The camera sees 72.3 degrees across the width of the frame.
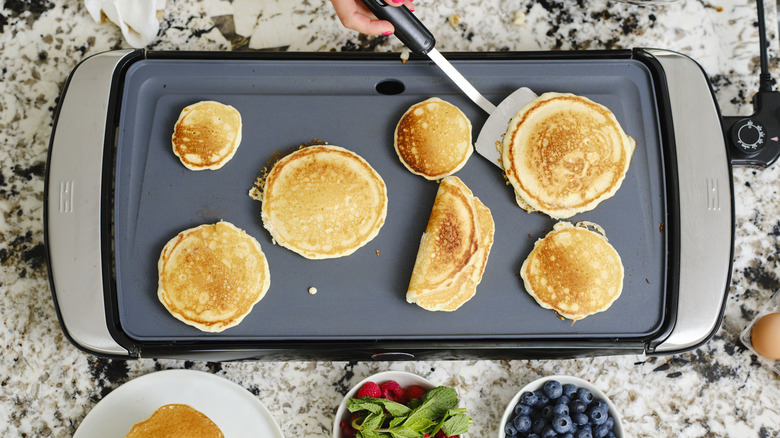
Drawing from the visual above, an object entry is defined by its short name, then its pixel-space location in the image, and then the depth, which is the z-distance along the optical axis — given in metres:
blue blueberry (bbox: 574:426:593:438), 1.20
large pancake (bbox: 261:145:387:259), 1.17
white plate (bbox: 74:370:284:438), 1.27
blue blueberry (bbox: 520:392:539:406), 1.22
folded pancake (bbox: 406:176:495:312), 1.15
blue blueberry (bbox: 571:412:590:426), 1.19
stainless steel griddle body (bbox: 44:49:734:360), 1.15
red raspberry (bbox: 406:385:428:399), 1.24
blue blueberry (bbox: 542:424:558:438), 1.19
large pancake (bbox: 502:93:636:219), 1.19
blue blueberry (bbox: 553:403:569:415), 1.20
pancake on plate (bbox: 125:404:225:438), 1.14
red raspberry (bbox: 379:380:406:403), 1.23
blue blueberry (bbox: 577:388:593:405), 1.22
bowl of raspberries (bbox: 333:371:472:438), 1.16
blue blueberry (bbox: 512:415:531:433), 1.21
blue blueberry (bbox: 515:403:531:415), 1.22
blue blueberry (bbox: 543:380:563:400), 1.22
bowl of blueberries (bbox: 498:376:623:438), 1.20
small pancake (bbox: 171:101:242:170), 1.18
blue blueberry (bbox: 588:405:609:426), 1.19
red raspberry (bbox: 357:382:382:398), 1.21
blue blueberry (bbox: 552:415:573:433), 1.17
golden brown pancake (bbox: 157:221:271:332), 1.15
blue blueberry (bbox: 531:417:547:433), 1.22
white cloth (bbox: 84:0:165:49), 1.29
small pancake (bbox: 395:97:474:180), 1.18
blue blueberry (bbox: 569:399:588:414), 1.21
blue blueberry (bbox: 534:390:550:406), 1.24
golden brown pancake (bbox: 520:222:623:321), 1.16
